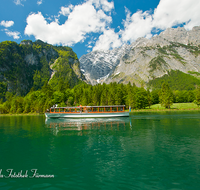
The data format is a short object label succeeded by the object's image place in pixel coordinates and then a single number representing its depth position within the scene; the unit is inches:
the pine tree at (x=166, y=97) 4774.9
